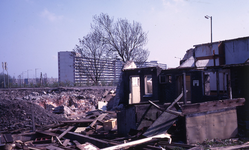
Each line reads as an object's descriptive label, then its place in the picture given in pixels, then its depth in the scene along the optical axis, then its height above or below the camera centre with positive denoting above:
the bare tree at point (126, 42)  32.50 +6.17
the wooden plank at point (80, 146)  6.41 -2.07
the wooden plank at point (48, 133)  8.38 -2.11
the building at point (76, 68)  32.34 +2.44
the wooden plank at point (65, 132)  8.08 -2.07
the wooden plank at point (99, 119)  9.99 -2.02
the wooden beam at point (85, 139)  6.83 -2.11
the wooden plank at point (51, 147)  6.36 -2.06
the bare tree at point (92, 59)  32.16 +3.56
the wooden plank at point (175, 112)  6.79 -1.10
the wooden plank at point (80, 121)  10.35 -1.99
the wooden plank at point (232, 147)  6.13 -2.09
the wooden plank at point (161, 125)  6.93 -1.56
